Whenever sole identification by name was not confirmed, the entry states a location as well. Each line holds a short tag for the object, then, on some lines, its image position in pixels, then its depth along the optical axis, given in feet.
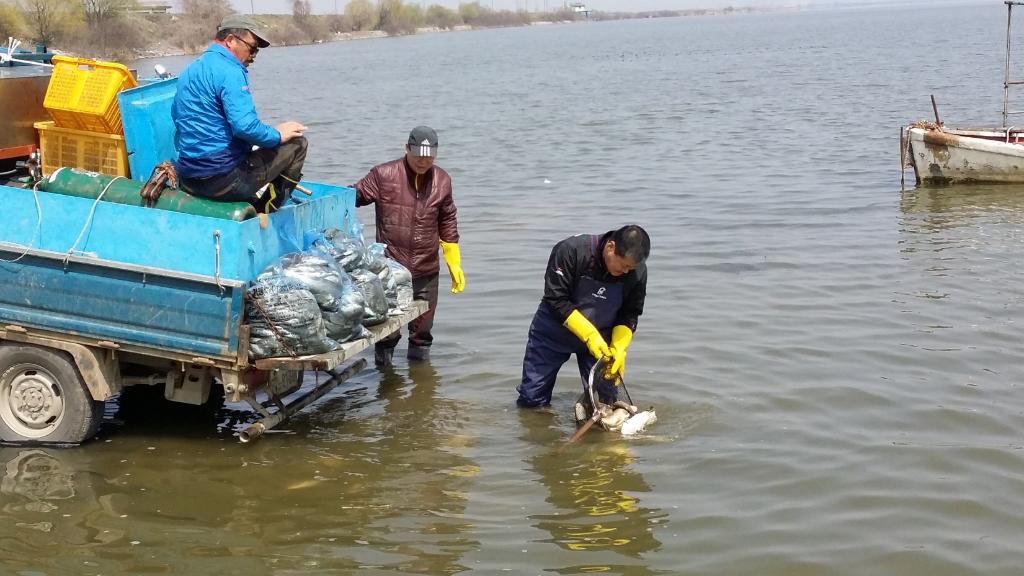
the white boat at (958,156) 46.98
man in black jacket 19.33
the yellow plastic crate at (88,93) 20.31
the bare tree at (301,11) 349.35
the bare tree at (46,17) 186.27
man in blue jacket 18.43
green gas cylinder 18.72
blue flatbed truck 17.69
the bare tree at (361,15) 392.27
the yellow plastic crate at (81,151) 20.51
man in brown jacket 23.94
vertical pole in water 50.74
